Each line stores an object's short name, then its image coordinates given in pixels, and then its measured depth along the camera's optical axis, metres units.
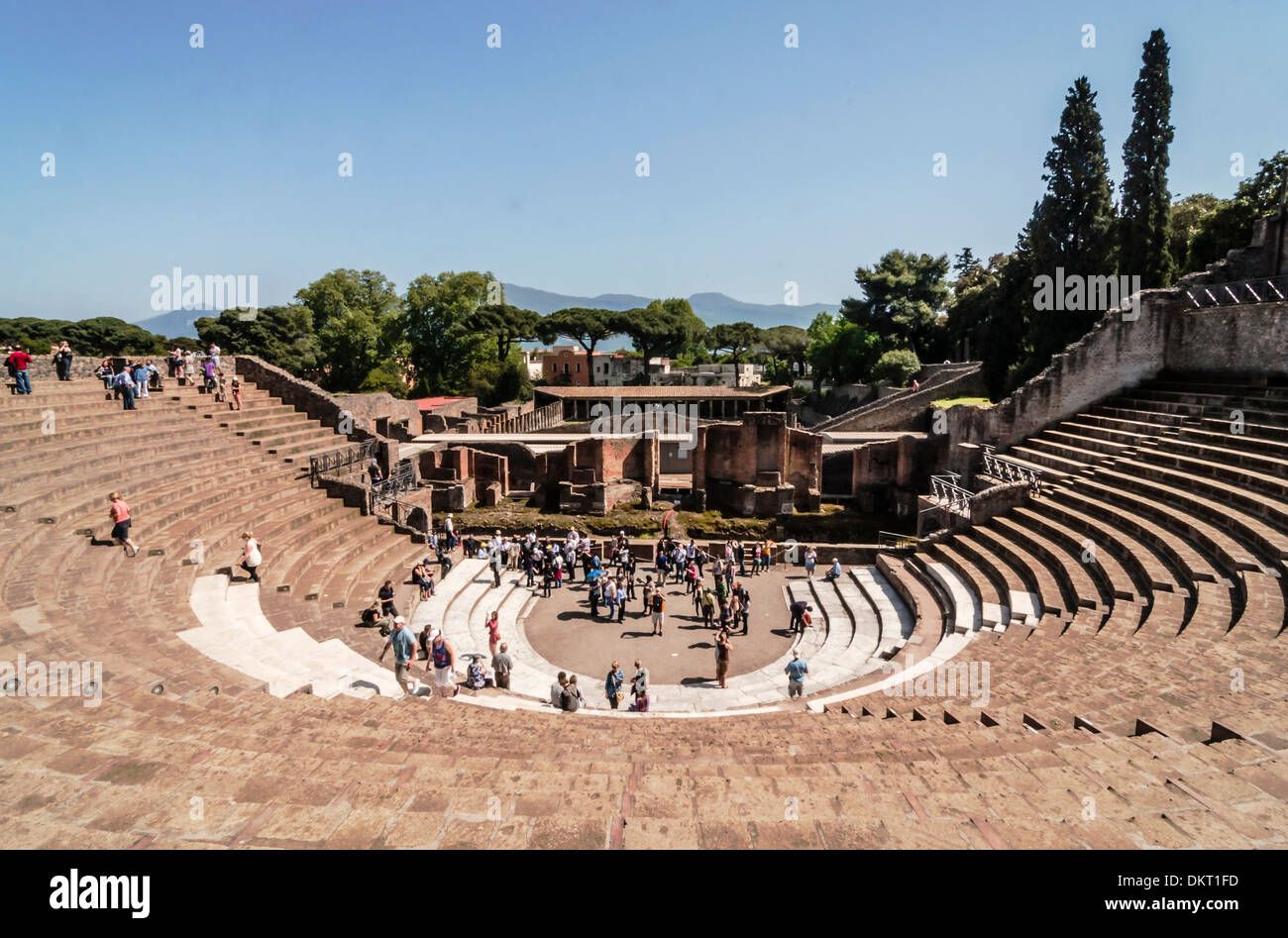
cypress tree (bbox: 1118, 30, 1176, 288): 24.17
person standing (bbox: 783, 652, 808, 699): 11.49
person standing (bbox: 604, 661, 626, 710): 11.02
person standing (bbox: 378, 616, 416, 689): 9.98
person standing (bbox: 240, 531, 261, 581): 11.45
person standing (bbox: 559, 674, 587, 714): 10.51
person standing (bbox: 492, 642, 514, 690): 11.46
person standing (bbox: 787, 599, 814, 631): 14.77
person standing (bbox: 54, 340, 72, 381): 16.42
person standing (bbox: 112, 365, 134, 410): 16.11
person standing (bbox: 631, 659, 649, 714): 10.82
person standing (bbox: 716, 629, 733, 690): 12.03
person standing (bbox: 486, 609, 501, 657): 12.73
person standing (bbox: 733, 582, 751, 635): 14.77
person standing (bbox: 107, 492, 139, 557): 10.37
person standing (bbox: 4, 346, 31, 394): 14.25
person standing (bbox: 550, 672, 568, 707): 10.58
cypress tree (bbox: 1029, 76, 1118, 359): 25.86
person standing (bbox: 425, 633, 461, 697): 10.41
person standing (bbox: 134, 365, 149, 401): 17.12
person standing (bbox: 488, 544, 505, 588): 17.51
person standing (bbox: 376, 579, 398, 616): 12.30
